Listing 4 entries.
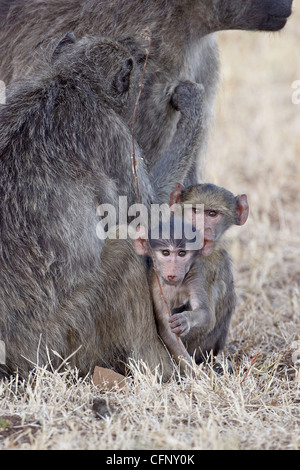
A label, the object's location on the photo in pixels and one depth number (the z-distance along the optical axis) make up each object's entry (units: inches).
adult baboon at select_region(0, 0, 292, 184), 301.6
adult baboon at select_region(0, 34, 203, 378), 241.3
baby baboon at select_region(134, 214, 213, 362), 249.8
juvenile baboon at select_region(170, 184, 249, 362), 270.8
